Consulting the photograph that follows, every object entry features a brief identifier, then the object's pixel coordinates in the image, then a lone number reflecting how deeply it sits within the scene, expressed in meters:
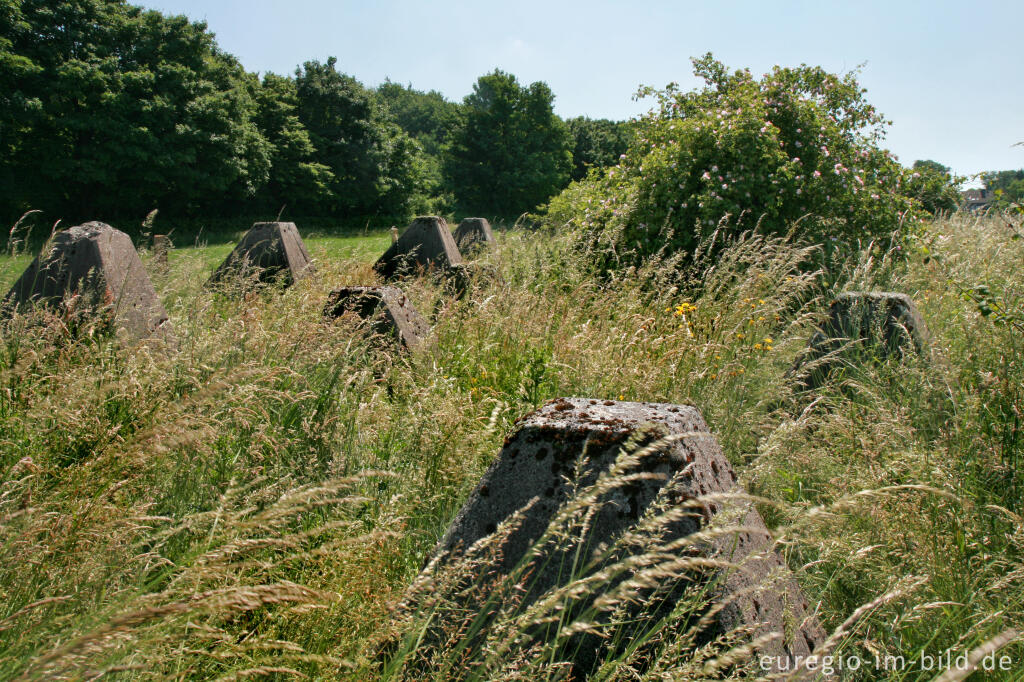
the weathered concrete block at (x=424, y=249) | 8.37
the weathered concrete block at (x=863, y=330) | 3.96
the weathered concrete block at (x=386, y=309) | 4.66
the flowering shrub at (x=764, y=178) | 7.15
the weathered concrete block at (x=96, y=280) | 4.09
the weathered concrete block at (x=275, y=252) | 7.57
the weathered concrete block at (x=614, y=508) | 1.51
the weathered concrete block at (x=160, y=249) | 6.43
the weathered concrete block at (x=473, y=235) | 10.02
